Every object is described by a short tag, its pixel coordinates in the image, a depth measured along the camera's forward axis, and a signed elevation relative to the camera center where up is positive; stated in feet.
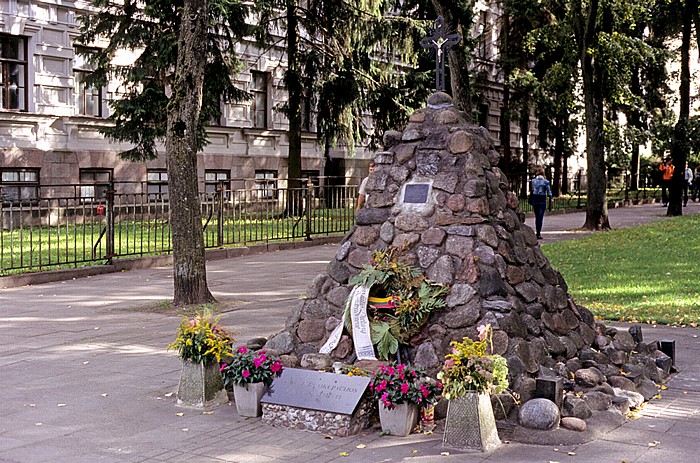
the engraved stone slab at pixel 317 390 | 24.00 -5.47
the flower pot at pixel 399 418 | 23.48 -5.97
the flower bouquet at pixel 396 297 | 26.66 -3.23
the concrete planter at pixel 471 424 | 22.12 -5.79
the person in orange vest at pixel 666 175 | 120.84 +1.84
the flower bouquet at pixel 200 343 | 26.40 -4.48
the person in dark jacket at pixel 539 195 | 80.69 -0.57
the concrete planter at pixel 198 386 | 26.53 -5.77
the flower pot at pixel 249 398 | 25.43 -5.88
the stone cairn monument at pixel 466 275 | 26.50 -2.68
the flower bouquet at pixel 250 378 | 25.41 -5.29
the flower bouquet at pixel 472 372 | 22.29 -4.53
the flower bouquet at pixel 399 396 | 23.38 -5.35
